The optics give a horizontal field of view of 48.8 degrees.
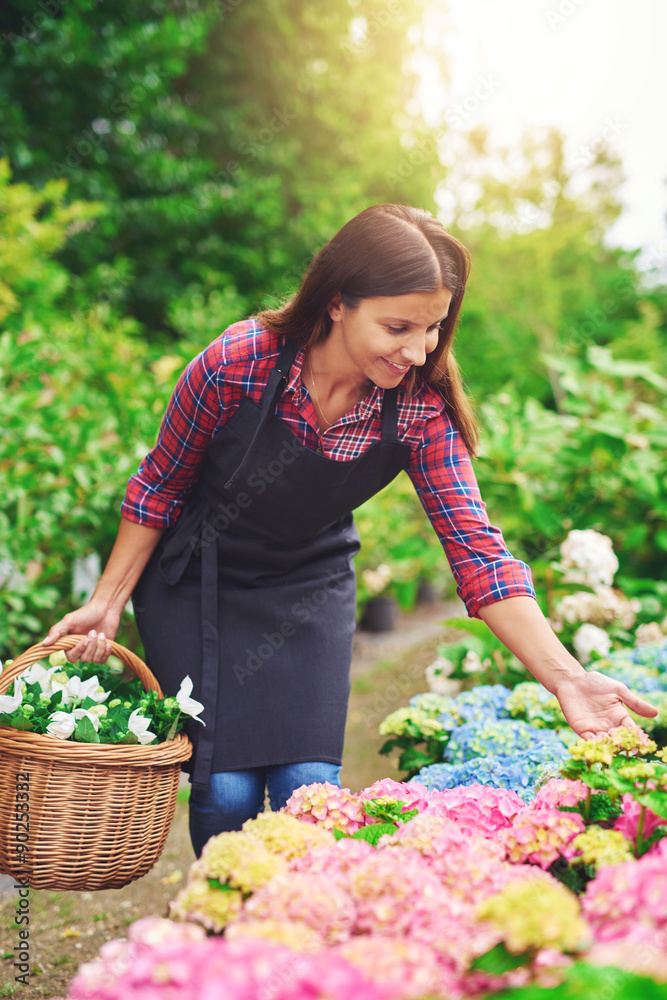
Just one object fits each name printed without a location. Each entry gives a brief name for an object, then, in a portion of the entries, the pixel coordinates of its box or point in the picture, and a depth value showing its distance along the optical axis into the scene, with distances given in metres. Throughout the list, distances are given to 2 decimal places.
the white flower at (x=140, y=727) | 1.36
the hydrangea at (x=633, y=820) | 1.03
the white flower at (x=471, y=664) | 2.53
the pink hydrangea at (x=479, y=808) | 1.13
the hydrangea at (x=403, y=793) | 1.23
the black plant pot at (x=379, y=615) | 6.14
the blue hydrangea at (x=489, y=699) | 1.95
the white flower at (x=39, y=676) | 1.46
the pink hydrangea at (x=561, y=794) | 1.13
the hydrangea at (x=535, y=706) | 1.86
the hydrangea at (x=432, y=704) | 1.94
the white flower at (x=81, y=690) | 1.47
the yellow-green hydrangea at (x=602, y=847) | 0.96
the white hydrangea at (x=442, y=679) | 2.61
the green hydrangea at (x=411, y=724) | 1.83
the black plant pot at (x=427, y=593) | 7.41
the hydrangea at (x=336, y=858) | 0.92
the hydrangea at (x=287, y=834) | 1.00
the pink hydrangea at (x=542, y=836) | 1.04
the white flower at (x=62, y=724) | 1.33
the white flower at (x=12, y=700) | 1.31
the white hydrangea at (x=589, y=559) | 2.61
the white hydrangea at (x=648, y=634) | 2.50
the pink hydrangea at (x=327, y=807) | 1.17
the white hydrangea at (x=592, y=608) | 2.60
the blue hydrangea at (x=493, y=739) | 1.66
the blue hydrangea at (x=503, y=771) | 1.49
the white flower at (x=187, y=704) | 1.46
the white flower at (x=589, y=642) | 2.39
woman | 1.57
